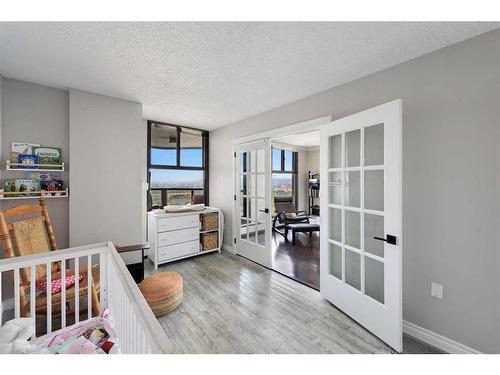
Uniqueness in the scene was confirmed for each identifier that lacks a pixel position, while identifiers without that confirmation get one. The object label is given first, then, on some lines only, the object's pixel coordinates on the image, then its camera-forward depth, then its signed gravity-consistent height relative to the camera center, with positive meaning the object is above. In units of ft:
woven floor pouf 6.55 -3.40
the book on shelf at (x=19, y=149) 7.11 +1.28
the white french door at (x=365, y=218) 5.22 -0.89
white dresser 10.27 -2.54
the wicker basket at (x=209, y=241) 11.92 -3.11
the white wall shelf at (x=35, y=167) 6.94 +0.68
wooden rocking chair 5.24 -1.79
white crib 2.33 -1.74
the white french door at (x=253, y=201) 10.48 -0.74
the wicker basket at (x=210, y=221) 12.05 -1.98
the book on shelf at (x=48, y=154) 7.50 +1.18
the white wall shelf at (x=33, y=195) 6.89 -0.29
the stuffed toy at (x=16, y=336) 3.06 -2.30
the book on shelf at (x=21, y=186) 7.03 +0.02
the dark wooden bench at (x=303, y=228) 14.66 -2.84
